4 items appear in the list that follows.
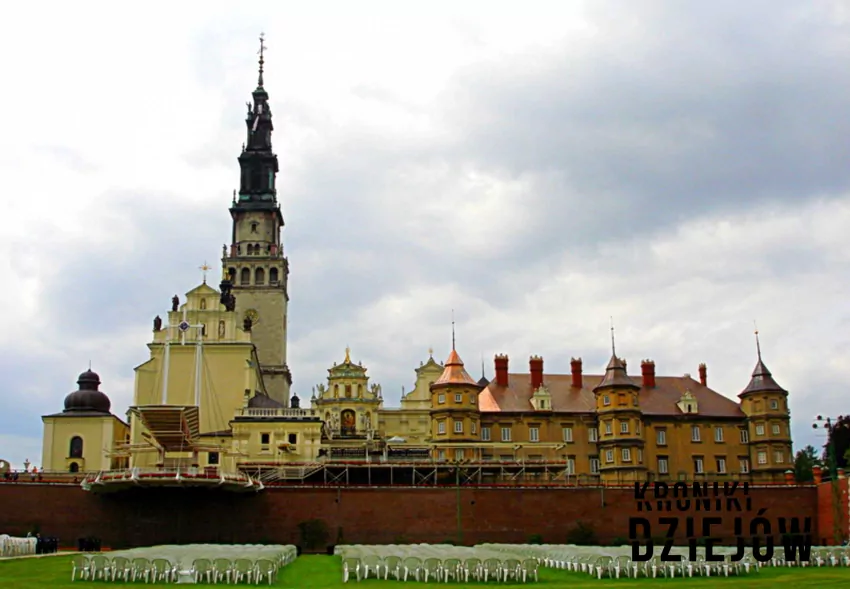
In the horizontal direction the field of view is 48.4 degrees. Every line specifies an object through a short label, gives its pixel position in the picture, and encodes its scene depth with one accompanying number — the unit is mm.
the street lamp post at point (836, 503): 65788
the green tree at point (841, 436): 96250
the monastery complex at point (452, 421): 75500
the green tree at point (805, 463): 108312
